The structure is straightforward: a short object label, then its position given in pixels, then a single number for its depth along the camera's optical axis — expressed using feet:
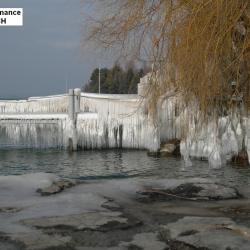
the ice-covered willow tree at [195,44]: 23.62
